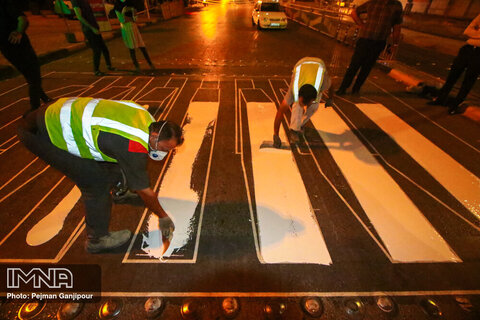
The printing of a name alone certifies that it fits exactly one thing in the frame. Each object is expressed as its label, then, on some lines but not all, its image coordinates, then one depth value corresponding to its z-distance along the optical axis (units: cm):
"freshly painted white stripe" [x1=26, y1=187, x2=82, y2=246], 212
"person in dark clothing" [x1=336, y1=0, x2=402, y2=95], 457
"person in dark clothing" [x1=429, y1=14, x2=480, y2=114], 394
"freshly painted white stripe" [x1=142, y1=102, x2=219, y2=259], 211
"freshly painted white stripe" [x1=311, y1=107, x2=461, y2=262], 209
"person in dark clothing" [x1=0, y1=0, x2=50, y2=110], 348
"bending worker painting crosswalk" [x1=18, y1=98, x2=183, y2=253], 155
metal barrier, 770
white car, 1334
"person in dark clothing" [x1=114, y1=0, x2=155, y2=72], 552
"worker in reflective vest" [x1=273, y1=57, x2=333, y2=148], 274
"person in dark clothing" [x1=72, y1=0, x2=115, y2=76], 532
